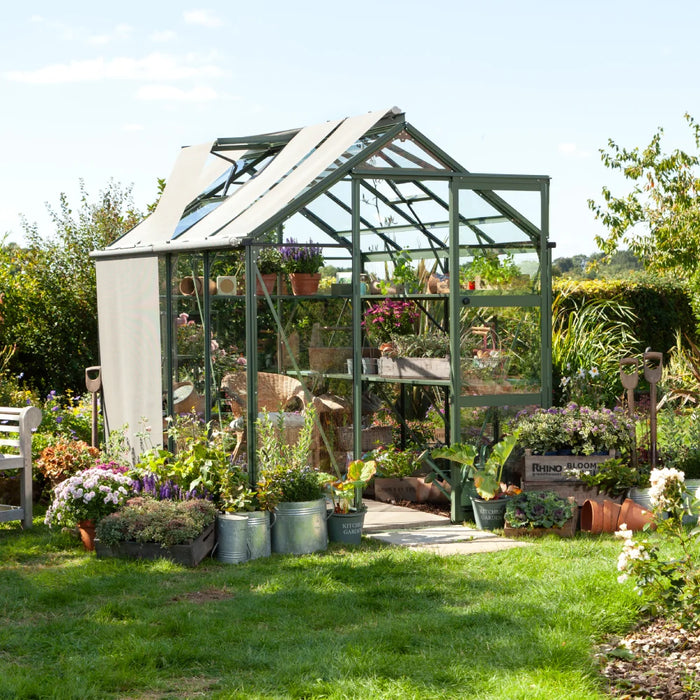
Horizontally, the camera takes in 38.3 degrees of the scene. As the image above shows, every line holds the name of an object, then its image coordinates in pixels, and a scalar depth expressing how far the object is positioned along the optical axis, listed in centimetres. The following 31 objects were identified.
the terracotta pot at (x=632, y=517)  727
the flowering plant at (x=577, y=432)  773
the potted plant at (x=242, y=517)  673
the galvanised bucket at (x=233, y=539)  673
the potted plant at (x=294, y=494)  692
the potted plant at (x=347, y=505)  720
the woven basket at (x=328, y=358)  771
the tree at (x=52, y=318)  1205
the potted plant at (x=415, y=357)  803
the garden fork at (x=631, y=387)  783
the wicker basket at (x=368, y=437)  794
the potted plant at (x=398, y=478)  865
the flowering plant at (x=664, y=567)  482
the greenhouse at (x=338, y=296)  761
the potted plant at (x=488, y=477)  755
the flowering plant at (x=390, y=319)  838
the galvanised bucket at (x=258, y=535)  678
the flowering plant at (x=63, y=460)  838
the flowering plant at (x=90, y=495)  694
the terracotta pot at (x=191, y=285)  789
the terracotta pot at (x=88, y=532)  701
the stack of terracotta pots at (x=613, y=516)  728
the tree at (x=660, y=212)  1295
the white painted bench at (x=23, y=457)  777
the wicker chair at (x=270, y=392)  753
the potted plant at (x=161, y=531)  658
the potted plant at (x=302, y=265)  765
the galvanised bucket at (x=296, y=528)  692
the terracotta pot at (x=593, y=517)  732
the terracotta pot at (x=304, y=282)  764
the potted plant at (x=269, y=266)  742
